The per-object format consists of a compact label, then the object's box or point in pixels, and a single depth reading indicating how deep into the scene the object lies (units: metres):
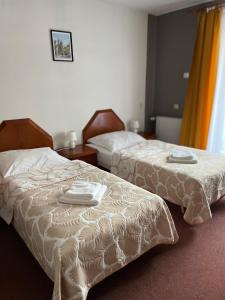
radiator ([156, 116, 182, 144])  3.93
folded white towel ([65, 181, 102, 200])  1.73
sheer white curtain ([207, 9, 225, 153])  3.23
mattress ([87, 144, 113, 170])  3.06
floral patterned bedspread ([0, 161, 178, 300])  1.33
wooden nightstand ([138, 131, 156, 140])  3.97
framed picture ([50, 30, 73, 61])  2.88
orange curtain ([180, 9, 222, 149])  3.20
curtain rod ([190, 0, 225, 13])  3.09
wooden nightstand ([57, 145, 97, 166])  2.98
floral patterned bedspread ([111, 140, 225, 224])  2.15
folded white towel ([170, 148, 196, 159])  2.60
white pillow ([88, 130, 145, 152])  3.18
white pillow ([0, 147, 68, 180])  2.36
